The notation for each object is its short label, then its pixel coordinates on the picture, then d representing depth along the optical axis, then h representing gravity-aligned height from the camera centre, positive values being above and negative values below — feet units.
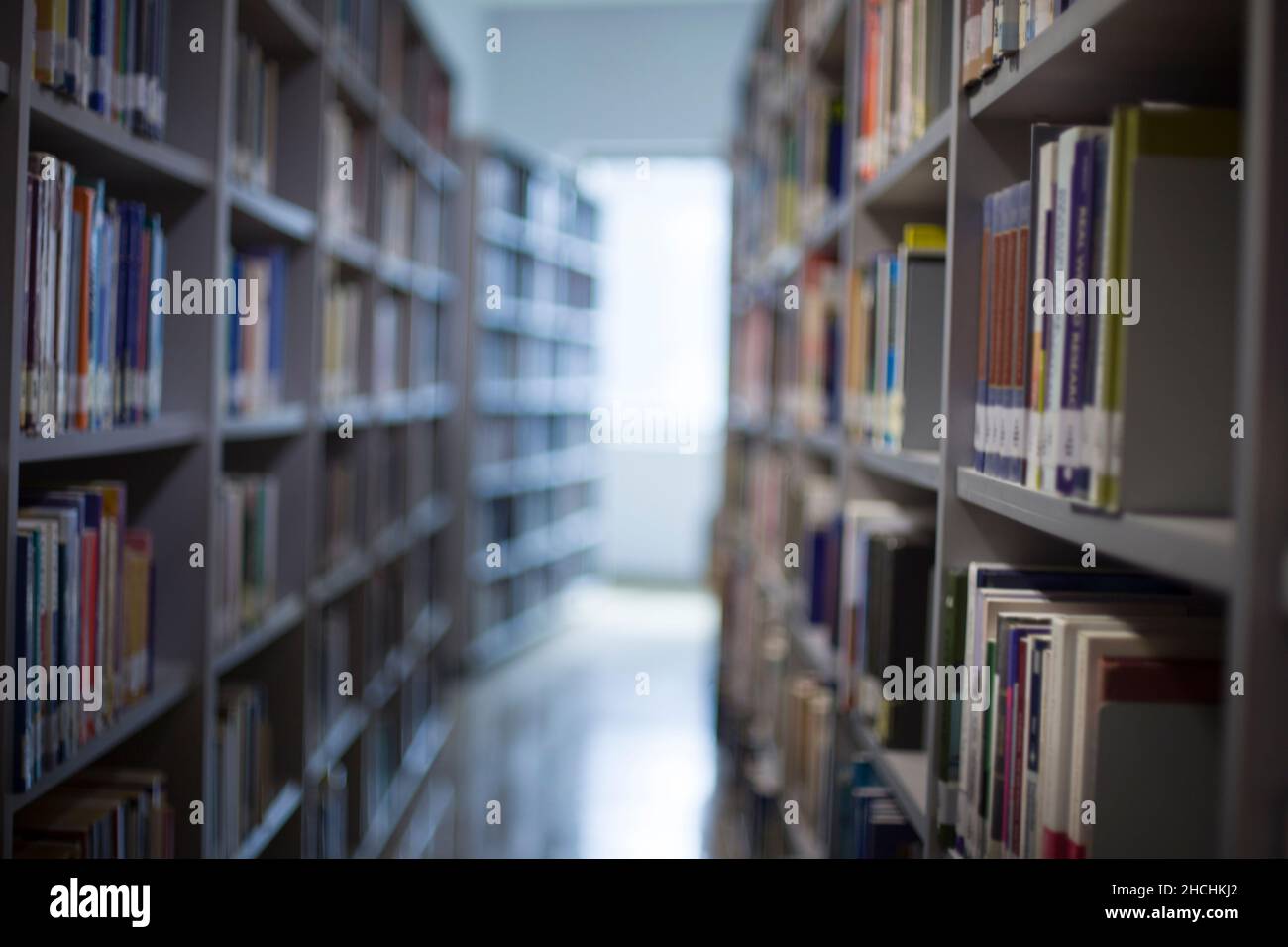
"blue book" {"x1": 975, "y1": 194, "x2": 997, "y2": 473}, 3.98 +0.24
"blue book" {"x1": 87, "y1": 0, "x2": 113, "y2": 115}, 4.86 +1.48
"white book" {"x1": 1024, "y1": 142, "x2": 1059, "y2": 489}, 3.27 +0.45
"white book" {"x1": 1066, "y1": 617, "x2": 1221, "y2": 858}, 3.17 -0.62
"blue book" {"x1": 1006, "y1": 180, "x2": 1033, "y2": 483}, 3.56 +0.25
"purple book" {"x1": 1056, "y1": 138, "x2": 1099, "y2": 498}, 3.00 +0.39
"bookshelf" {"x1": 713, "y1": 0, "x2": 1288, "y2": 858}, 2.10 +0.20
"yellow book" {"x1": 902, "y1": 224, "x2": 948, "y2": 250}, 5.33 +0.85
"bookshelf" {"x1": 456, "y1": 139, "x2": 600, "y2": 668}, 17.52 +0.37
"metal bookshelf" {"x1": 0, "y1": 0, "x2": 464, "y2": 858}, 4.85 -0.18
